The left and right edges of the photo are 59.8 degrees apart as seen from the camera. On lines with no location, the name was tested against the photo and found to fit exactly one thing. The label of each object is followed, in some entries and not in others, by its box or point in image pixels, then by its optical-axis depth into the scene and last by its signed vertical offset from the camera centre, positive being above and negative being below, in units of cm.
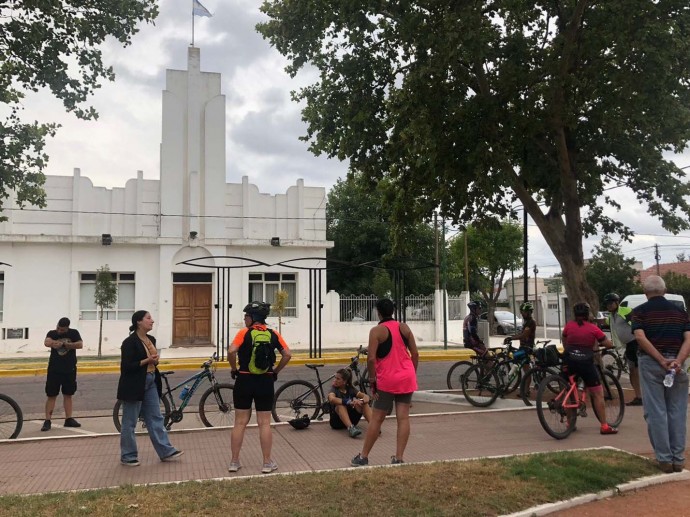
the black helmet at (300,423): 824 -170
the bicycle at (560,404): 767 -141
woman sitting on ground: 804 -143
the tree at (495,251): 3831 +294
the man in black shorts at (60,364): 882 -93
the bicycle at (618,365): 1297 -156
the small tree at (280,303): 2412 -17
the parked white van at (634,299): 2425 -20
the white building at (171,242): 2367 +239
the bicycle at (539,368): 923 -112
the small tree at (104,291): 2220 +35
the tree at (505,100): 981 +356
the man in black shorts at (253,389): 611 -92
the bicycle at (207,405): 839 -150
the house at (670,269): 5339 +241
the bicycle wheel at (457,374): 1129 -153
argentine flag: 2717 +1318
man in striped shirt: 607 -80
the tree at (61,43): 1153 +509
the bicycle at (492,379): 1023 -143
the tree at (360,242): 3766 +360
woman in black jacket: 654 -104
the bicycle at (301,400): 880 -150
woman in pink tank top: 618 -84
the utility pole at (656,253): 5690 +389
